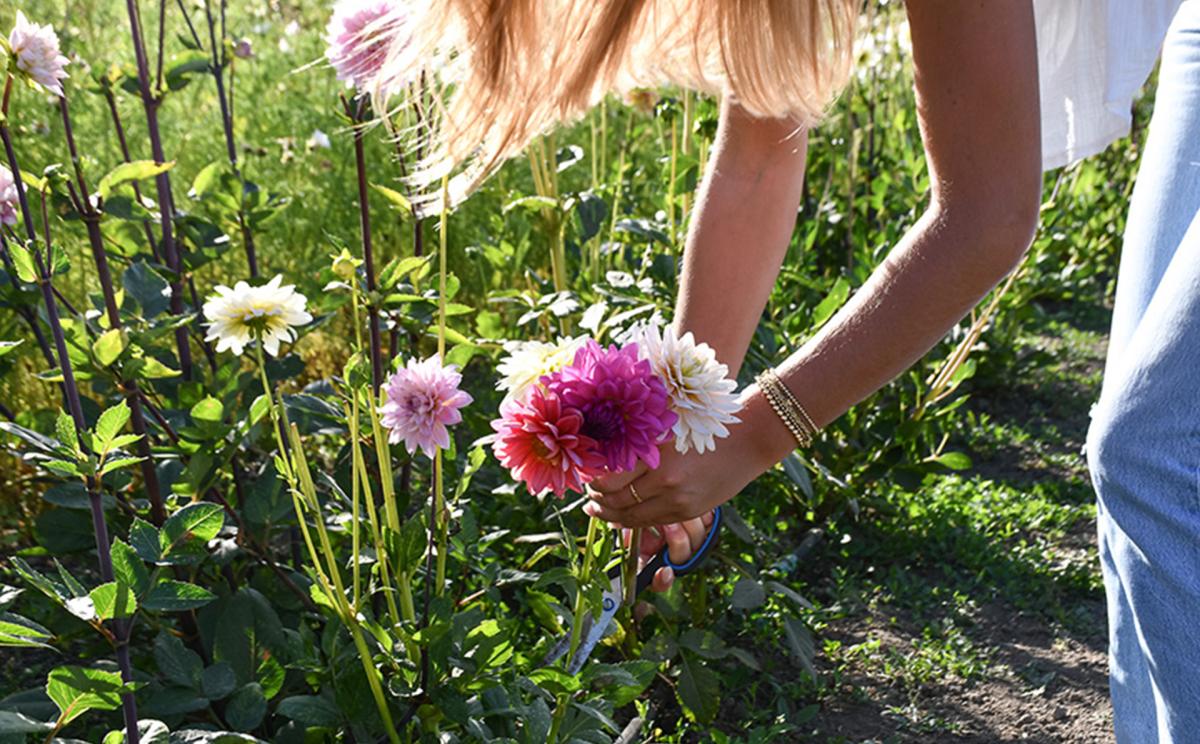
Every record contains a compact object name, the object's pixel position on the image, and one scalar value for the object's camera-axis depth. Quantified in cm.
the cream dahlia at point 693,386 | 112
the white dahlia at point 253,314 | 120
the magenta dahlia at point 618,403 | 109
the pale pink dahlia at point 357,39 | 153
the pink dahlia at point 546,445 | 108
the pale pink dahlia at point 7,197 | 145
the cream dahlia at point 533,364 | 116
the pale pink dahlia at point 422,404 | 119
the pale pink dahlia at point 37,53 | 138
